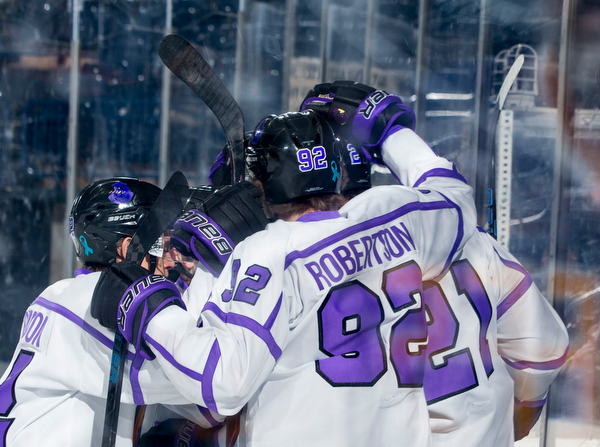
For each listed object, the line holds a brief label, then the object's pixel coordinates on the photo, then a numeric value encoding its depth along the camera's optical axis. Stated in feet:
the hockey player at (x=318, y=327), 29.64
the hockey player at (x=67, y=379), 30.65
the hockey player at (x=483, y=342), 30.66
